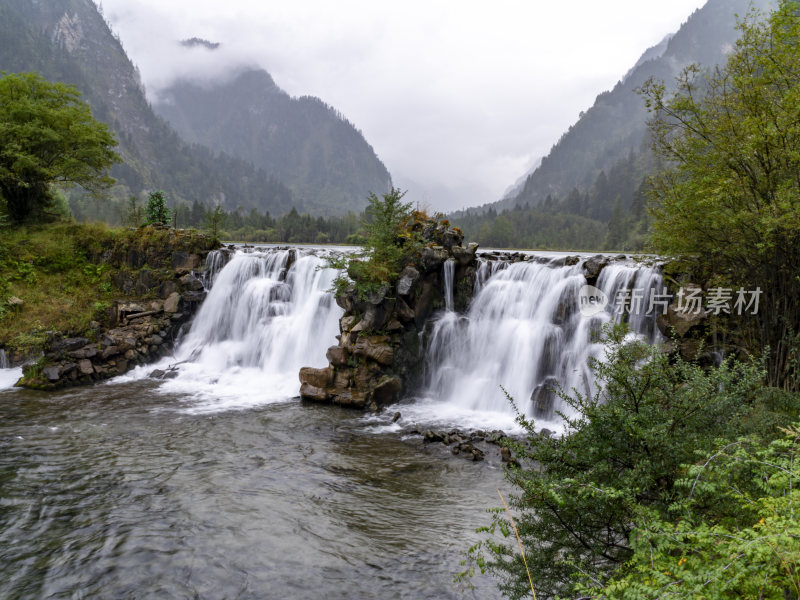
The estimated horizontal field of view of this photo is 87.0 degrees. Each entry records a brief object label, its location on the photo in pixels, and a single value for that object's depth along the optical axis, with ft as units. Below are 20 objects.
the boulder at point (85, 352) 58.95
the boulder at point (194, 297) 75.25
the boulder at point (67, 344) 58.84
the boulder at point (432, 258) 61.26
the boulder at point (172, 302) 73.51
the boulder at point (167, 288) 76.07
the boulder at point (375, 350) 54.44
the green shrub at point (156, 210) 94.70
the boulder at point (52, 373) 54.60
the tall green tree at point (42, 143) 74.33
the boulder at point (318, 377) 54.24
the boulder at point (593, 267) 57.93
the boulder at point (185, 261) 79.66
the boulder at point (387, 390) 52.90
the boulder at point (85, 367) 57.36
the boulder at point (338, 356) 54.60
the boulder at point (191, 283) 76.79
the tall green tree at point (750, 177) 32.76
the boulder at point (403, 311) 58.13
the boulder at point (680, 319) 44.16
